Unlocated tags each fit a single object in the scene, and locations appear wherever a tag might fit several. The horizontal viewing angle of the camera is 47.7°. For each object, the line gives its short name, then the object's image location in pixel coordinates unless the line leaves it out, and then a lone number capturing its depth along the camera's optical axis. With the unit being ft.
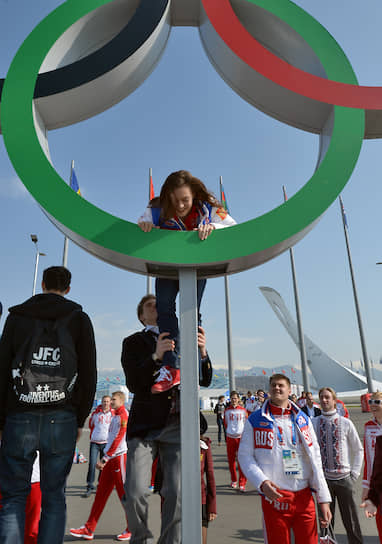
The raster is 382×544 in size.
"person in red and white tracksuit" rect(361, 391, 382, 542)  16.77
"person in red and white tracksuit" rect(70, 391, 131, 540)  17.95
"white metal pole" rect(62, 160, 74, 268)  52.30
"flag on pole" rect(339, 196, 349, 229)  82.70
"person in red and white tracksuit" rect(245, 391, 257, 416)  50.03
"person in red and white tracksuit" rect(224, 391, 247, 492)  30.23
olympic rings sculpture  8.68
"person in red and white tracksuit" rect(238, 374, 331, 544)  10.63
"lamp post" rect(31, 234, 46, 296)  81.54
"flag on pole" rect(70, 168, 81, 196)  51.10
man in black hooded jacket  7.70
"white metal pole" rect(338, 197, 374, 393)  71.36
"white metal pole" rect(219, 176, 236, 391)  68.54
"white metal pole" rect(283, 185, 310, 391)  71.10
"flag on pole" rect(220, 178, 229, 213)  66.89
